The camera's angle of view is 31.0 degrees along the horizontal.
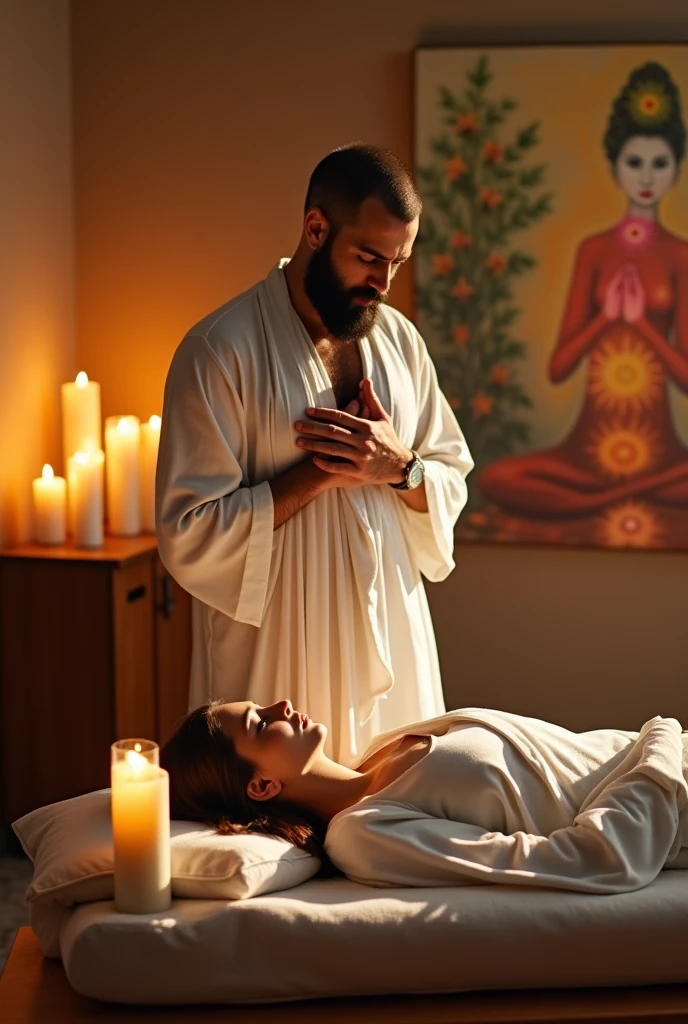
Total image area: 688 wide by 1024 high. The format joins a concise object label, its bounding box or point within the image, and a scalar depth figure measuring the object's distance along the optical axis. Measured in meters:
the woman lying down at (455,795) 1.59
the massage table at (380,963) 1.46
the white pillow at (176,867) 1.56
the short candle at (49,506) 3.20
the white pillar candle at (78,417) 3.33
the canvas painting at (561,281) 3.29
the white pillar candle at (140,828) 1.46
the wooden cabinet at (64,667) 3.07
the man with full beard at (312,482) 2.14
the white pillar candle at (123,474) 3.33
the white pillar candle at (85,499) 3.18
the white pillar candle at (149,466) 3.45
